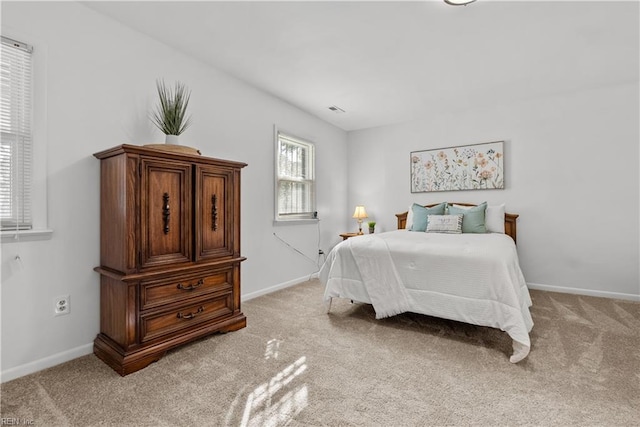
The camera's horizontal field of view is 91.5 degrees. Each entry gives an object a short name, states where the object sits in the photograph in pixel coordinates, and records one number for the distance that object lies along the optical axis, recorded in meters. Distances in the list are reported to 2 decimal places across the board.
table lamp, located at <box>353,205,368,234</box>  5.06
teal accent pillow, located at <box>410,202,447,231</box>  4.16
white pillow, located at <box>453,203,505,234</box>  3.94
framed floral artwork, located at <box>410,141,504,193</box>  4.28
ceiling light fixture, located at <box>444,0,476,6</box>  2.12
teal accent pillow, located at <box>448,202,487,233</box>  3.81
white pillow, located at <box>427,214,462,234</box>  3.81
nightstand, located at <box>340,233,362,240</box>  4.80
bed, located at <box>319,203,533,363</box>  2.20
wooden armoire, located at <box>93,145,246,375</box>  1.98
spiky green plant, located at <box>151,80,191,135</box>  2.43
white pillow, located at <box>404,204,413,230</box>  4.48
